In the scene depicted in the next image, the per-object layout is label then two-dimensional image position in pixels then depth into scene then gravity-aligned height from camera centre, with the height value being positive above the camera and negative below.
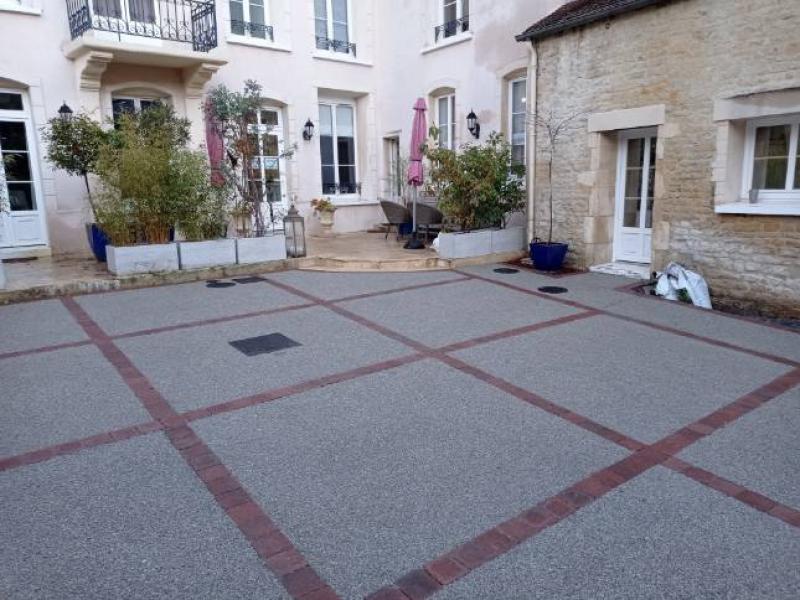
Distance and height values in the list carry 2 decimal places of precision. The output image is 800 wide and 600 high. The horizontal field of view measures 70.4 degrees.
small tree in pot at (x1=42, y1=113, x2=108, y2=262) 8.01 +0.79
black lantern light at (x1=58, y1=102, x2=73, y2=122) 8.74 +1.36
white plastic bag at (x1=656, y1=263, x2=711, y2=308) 6.68 -1.16
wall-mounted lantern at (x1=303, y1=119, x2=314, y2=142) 11.58 +1.29
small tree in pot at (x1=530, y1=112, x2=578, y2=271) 8.22 -0.80
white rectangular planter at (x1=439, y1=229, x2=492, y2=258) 8.66 -0.80
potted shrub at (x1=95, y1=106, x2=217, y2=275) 7.36 +0.03
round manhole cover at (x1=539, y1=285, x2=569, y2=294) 7.12 -1.25
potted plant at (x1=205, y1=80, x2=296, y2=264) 8.45 +0.61
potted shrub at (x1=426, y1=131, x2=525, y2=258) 8.68 -0.08
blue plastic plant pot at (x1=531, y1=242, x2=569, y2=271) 8.20 -0.95
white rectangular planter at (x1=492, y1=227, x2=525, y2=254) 9.12 -0.79
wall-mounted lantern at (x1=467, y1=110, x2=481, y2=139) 10.30 +1.19
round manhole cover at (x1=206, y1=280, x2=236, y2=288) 7.51 -1.13
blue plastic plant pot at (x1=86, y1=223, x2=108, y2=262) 8.14 -0.58
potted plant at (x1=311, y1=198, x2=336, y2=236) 11.77 -0.33
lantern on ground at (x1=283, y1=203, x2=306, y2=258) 8.79 -0.61
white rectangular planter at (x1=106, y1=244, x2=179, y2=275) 7.34 -0.77
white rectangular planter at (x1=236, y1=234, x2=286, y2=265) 8.23 -0.76
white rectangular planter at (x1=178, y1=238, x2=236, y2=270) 7.81 -0.77
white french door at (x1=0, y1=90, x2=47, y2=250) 8.77 +0.39
